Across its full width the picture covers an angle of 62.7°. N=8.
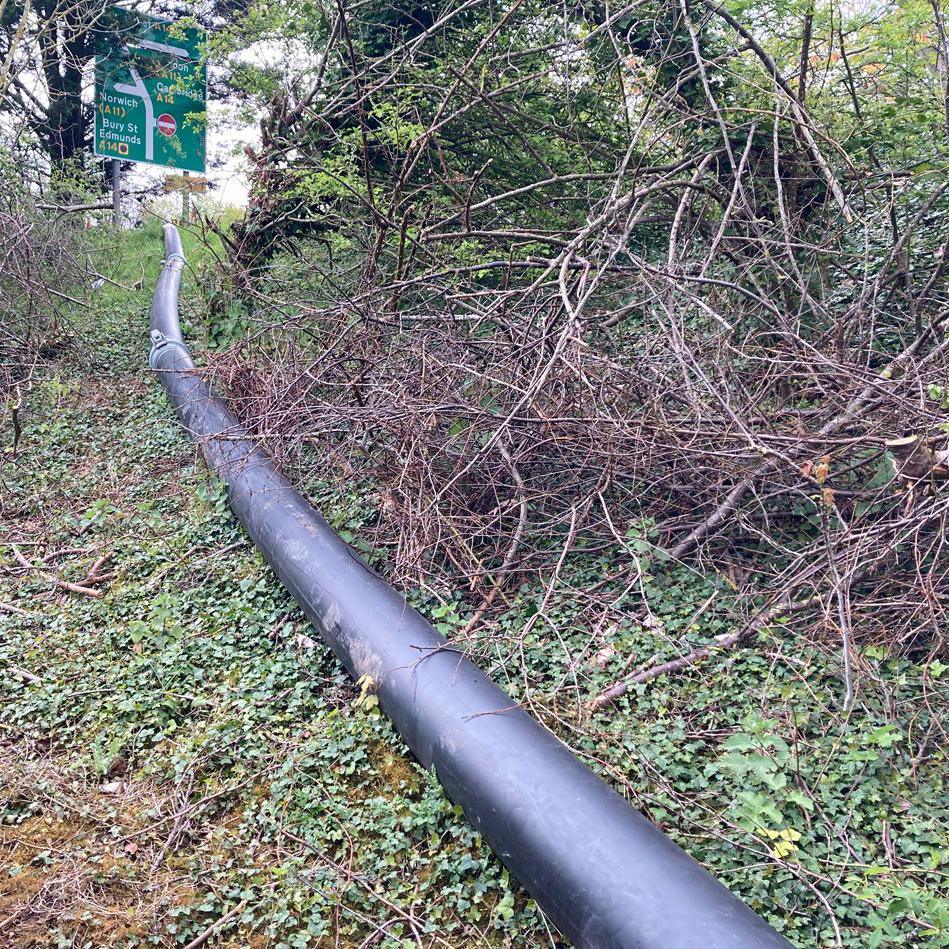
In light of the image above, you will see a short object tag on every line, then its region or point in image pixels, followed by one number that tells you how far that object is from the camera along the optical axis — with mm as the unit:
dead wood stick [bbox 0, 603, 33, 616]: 3783
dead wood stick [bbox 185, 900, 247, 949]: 2202
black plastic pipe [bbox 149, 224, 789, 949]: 1862
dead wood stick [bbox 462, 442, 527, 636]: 3381
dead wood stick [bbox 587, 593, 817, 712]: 2875
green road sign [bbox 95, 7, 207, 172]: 9852
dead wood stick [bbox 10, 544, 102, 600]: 3938
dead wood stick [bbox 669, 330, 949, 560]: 3168
